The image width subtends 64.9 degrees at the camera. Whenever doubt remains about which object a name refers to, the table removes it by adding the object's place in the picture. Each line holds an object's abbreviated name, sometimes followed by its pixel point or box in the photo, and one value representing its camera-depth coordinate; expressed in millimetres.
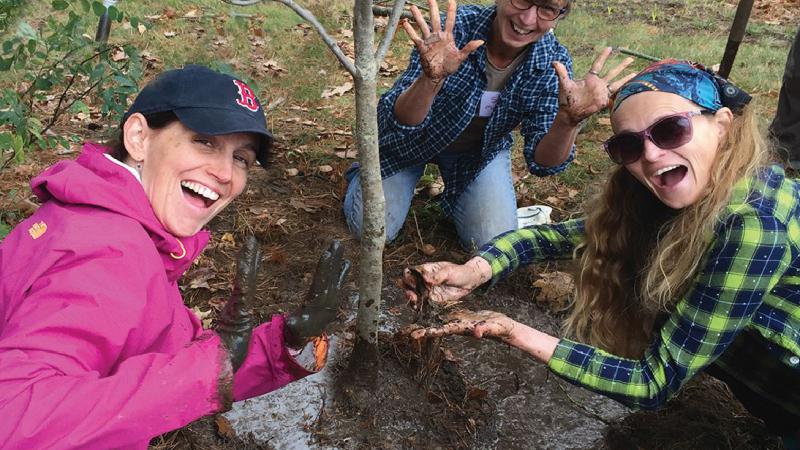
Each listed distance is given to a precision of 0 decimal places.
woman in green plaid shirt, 1853
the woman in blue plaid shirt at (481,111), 2500
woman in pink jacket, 1182
